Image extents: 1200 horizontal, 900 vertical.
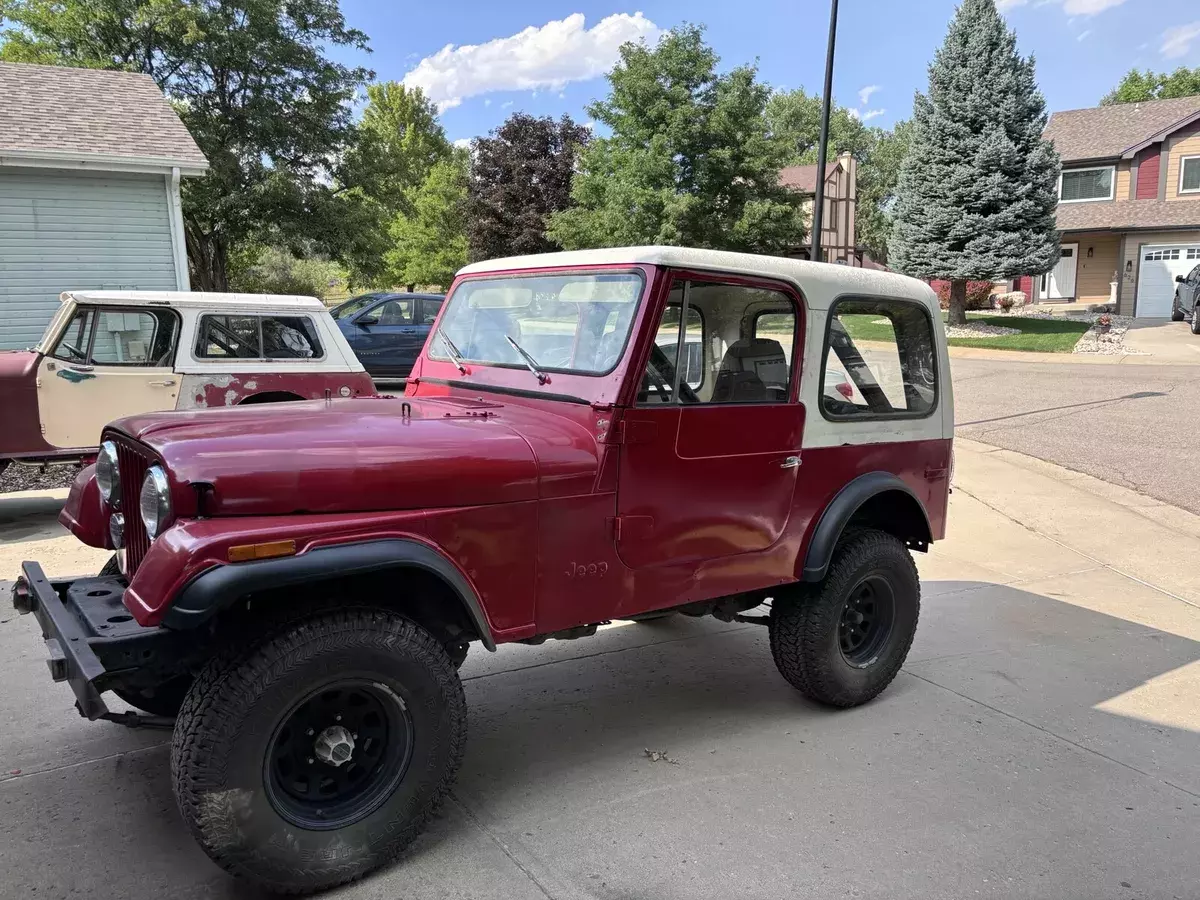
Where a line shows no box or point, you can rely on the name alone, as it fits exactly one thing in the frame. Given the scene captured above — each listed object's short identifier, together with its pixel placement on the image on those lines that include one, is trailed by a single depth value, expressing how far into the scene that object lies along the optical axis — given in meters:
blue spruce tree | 21.17
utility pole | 11.28
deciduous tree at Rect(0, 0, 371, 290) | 20.39
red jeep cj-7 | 2.42
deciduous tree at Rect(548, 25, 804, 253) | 24.16
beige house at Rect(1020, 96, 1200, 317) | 28.45
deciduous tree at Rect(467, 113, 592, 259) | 34.72
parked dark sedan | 14.88
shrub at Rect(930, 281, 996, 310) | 29.14
